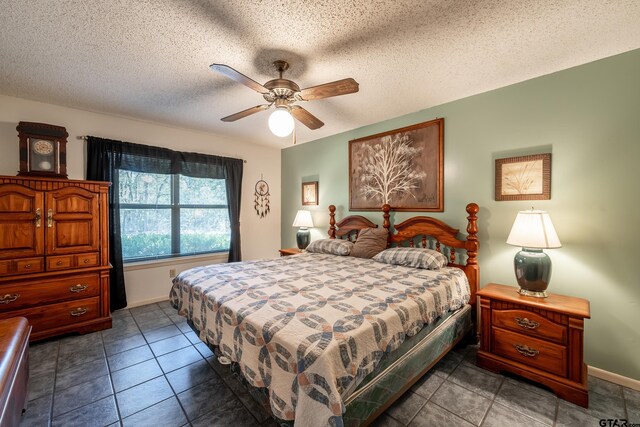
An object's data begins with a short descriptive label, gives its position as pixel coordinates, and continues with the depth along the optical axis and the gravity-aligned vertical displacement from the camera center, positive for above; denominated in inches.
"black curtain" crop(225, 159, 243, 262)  169.0 +4.6
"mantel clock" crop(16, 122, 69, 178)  103.7 +24.6
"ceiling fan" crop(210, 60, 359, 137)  72.9 +35.1
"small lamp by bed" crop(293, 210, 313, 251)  166.1 -10.2
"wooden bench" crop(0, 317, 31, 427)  43.7 -30.8
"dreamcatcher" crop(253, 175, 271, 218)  188.9 +7.3
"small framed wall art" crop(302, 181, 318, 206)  175.5 +10.8
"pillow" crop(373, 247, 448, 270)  102.1 -20.0
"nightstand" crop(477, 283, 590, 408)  70.9 -38.5
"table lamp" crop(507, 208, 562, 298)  77.9 -10.8
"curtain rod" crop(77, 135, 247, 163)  124.5 +34.2
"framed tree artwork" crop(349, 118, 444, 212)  118.3 +20.1
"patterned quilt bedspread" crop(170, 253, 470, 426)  45.9 -25.0
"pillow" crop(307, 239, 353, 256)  134.2 -20.1
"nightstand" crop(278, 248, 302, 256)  163.5 -27.1
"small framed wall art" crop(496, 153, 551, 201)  89.8 +11.4
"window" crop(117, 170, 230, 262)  139.3 -3.7
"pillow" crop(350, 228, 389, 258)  125.6 -16.6
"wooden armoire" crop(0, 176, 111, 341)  96.7 -17.9
